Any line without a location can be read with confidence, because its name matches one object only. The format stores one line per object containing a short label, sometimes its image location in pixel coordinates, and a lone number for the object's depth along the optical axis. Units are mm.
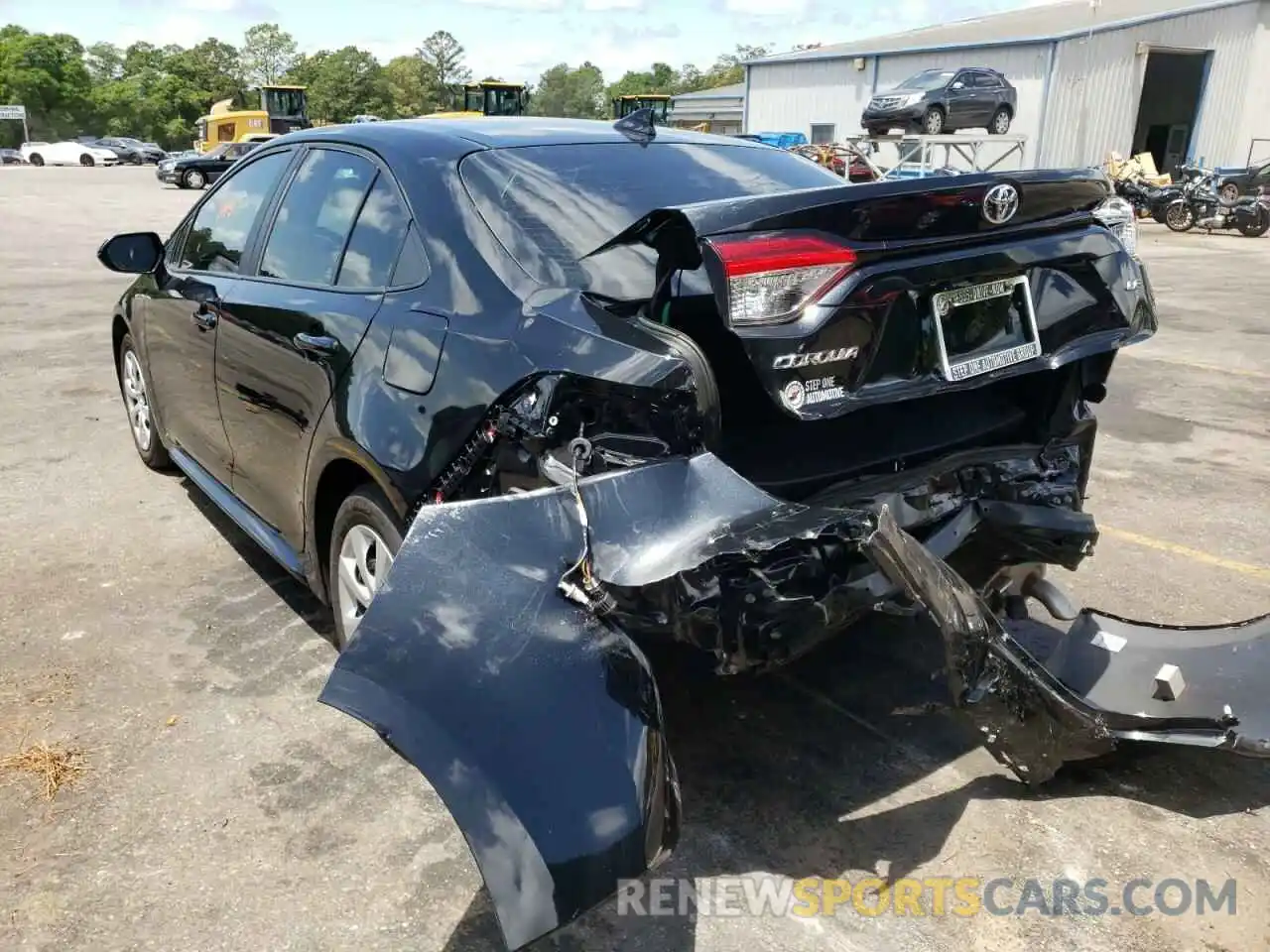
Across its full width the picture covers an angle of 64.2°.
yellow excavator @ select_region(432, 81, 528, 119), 29828
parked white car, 51656
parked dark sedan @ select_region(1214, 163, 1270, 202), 21469
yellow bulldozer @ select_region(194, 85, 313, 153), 34812
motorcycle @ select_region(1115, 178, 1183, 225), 21812
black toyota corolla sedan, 2039
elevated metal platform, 20984
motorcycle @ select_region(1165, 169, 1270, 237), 20500
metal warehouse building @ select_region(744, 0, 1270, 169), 26719
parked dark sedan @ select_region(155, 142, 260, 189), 30234
